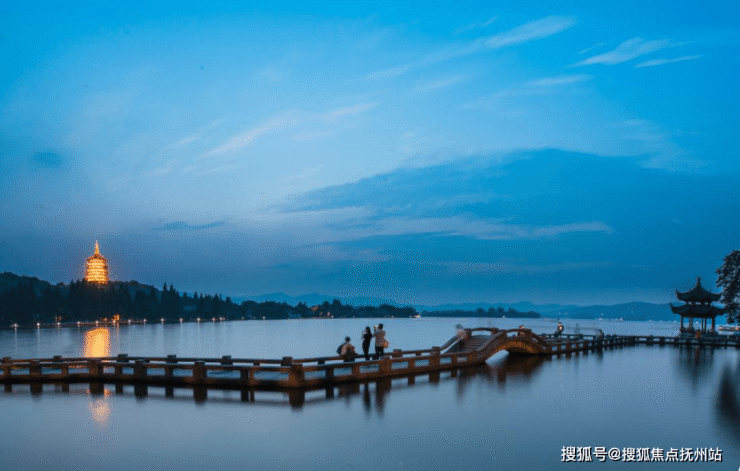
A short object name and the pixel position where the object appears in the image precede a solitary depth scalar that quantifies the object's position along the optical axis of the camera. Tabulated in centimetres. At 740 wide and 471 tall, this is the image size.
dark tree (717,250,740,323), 7038
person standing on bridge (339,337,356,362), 2367
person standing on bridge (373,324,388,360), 2568
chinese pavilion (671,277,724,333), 6041
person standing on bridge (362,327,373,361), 2570
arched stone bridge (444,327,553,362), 3203
